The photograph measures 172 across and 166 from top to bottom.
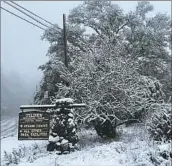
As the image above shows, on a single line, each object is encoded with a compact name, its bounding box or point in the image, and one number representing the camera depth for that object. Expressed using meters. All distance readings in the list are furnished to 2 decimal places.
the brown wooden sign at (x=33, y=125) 13.82
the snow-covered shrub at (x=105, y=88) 17.89
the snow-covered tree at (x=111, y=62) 18.08
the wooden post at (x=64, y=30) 17.22
